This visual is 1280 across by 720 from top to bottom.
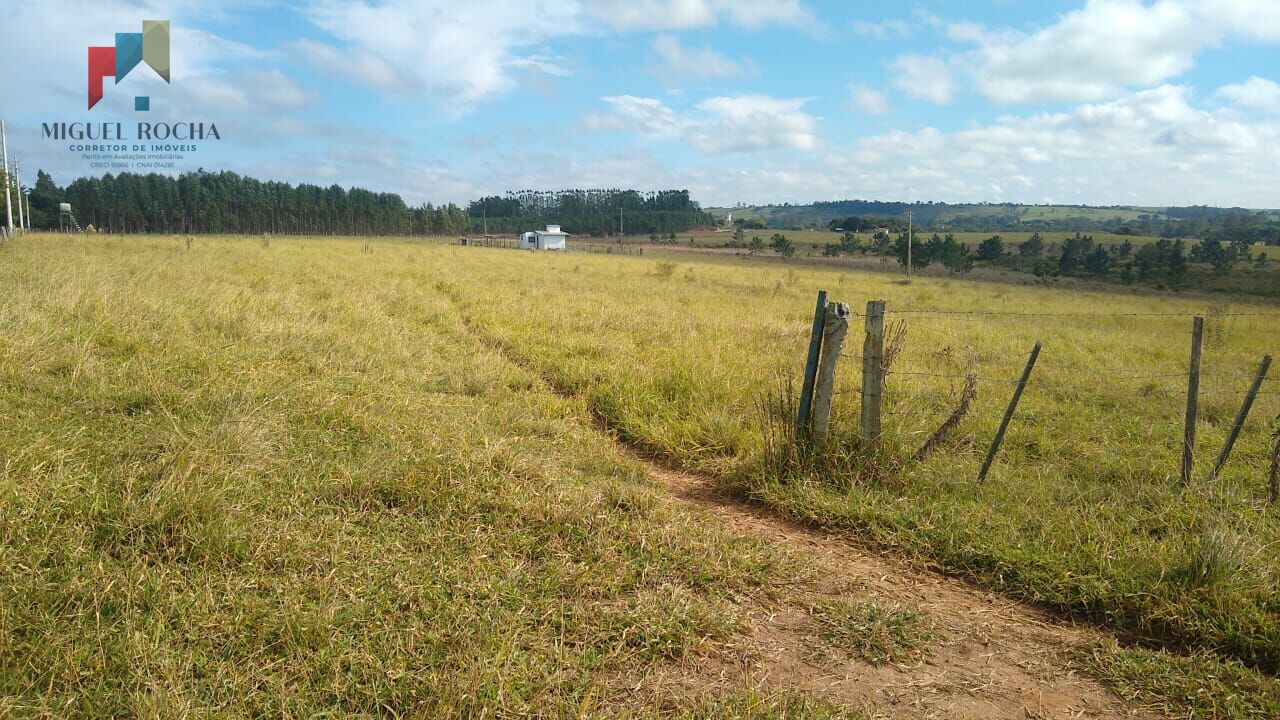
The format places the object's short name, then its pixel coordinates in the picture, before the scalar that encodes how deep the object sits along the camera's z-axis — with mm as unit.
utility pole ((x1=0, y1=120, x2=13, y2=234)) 38188
